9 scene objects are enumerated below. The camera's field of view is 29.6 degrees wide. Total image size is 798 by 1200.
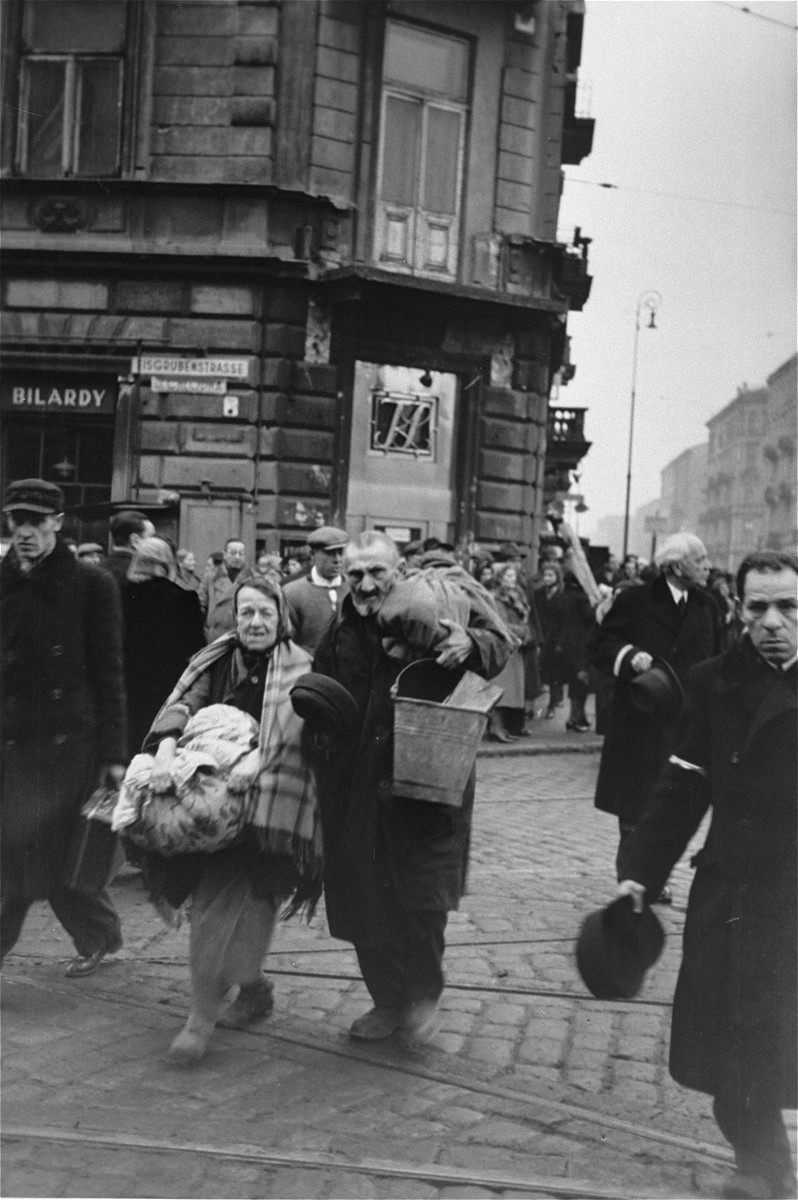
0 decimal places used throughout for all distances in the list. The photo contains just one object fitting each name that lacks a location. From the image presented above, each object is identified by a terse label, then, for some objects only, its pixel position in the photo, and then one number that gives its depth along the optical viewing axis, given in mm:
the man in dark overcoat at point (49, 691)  6113
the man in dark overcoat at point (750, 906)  4172
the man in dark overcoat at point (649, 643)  7633
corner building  17641
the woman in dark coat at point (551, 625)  16953
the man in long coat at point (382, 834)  5484
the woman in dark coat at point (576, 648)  16516
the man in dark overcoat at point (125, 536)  8352
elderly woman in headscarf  5262
